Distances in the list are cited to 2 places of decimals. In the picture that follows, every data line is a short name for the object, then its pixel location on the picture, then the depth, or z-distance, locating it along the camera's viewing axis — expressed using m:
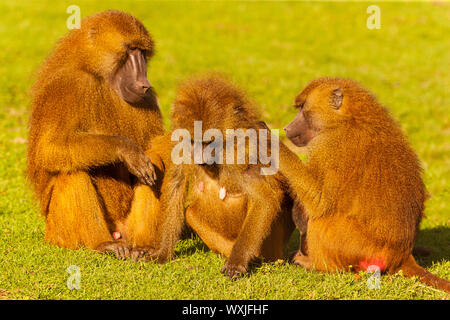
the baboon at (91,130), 10.32
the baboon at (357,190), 9.61
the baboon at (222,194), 9.31
